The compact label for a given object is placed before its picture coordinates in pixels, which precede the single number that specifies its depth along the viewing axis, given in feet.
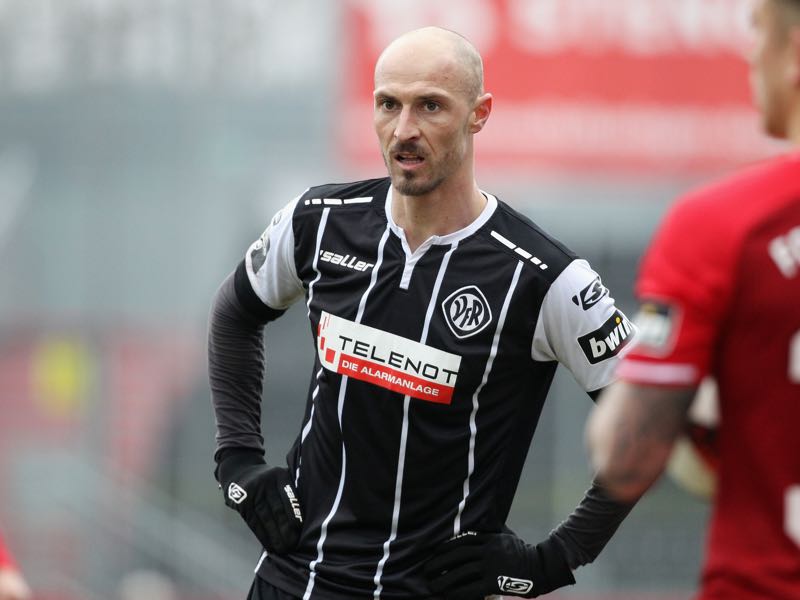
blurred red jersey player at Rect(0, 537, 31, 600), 28.84
